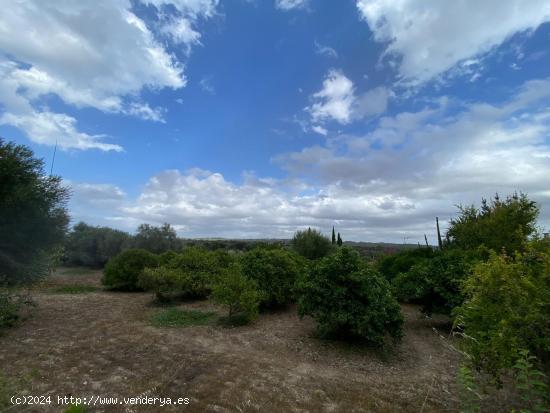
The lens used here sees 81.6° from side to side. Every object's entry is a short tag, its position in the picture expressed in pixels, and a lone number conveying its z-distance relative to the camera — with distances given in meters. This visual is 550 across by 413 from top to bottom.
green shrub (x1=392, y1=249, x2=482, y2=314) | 8.09
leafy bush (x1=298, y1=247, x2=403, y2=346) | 6.55
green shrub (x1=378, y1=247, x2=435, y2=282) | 12.41
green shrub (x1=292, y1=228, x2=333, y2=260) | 21.83
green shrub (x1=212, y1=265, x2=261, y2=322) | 8.45
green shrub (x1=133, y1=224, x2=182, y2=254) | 23.84
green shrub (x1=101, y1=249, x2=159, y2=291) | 13.96
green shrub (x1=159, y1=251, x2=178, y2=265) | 14.85
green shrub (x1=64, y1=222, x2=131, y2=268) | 22.73
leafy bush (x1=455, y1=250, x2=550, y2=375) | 3.38
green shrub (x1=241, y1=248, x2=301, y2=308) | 10.19
